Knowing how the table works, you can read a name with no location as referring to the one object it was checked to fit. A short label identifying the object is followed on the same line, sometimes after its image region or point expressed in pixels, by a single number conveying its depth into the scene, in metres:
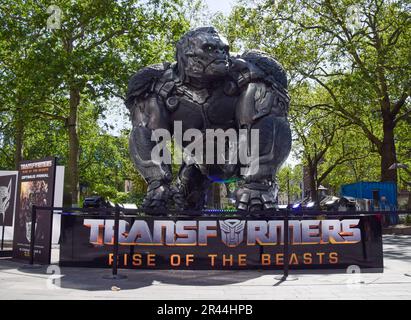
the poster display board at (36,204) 6.25
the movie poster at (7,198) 8.04
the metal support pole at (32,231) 6.17
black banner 5.38
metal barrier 5.12
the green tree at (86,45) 16.31
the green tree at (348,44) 18.64
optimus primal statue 5.71
